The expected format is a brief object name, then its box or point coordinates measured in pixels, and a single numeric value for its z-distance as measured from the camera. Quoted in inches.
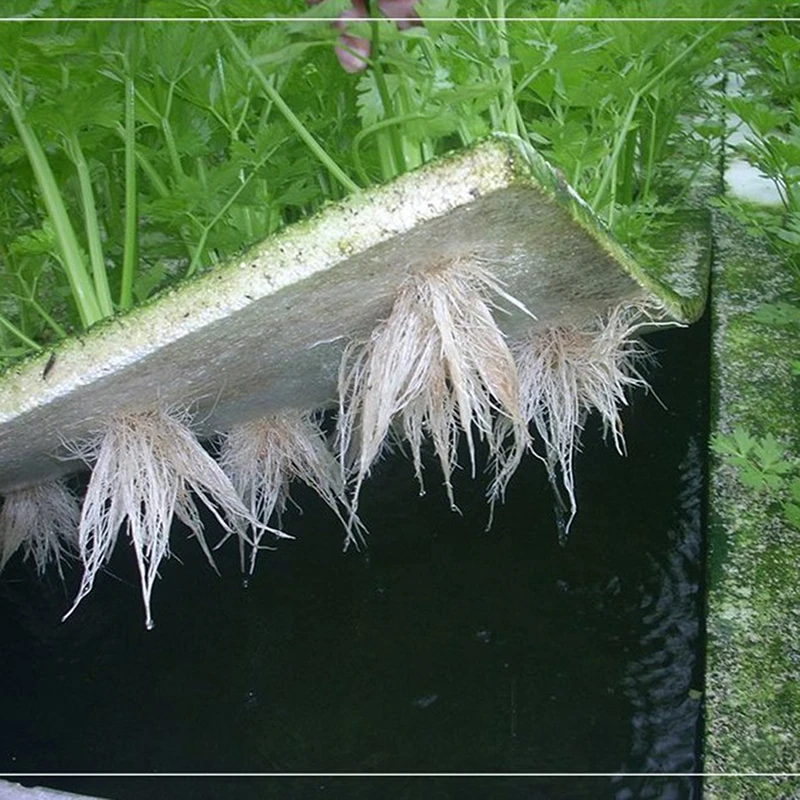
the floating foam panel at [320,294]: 46.6
